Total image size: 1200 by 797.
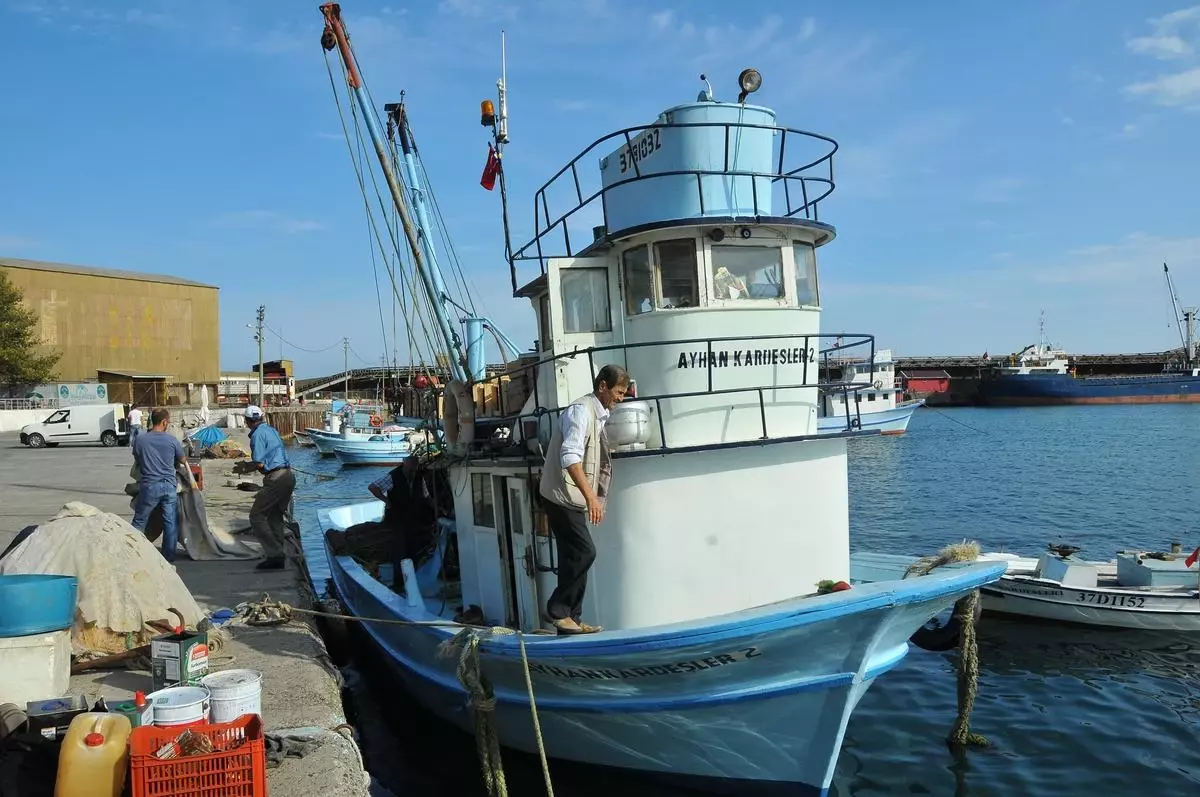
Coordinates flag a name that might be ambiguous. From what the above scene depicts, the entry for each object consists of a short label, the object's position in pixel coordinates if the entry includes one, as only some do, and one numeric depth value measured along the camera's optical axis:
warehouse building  62.25
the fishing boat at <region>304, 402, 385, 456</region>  45.03
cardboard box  5.70
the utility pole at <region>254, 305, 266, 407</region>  61.56
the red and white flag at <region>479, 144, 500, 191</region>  10.01
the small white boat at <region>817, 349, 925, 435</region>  52.81
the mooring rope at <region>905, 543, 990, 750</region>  7.50
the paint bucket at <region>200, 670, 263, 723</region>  5.08
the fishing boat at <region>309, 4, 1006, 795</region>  5.95
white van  36.76
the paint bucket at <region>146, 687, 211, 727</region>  4.70
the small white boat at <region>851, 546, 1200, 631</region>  11.72
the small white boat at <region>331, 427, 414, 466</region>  44.19
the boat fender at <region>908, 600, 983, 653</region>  8.27
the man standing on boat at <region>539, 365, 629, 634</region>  5.83
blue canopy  20.93
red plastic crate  4.20
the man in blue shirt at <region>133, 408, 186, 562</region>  9.89
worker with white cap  10.20
